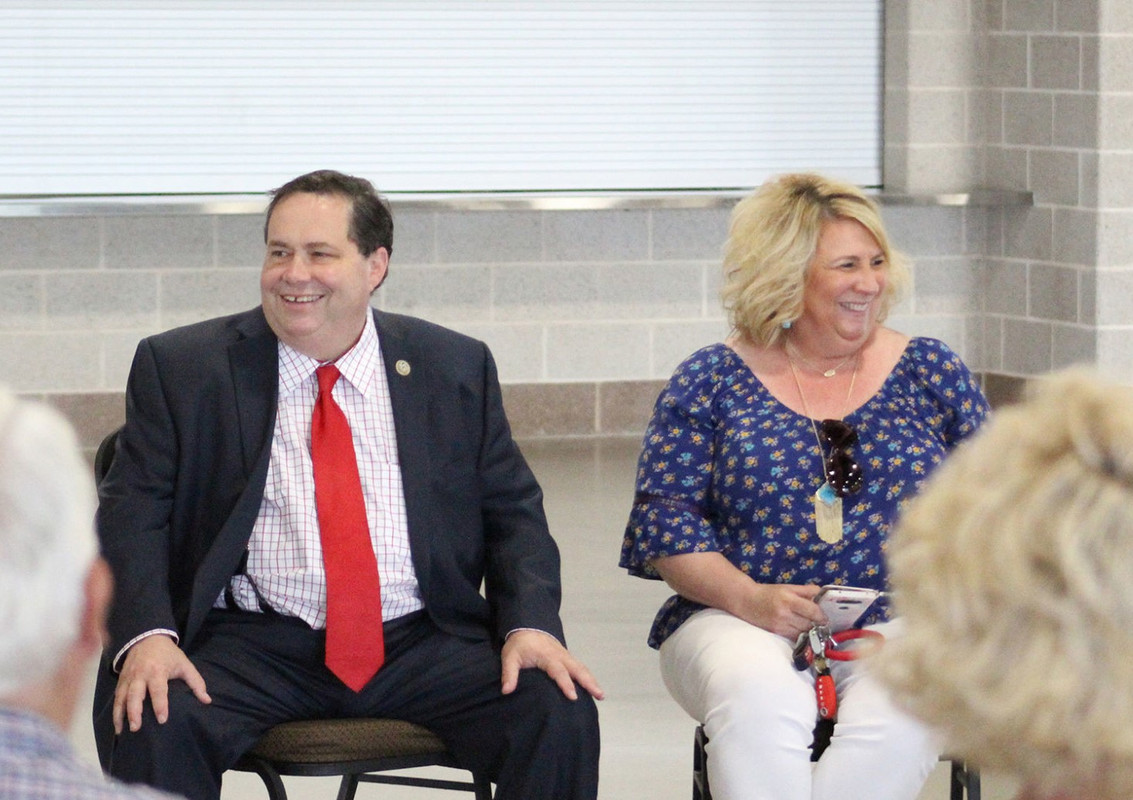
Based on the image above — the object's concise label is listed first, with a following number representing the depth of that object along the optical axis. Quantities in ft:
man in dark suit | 16.96
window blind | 43.73
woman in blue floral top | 17.13
